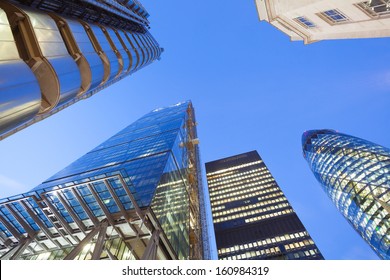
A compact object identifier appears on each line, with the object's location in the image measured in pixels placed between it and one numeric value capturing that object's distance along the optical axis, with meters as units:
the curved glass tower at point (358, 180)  67.94
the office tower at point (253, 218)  79.19
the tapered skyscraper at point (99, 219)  16.06
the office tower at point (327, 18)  16.34
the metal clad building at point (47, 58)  7.24
